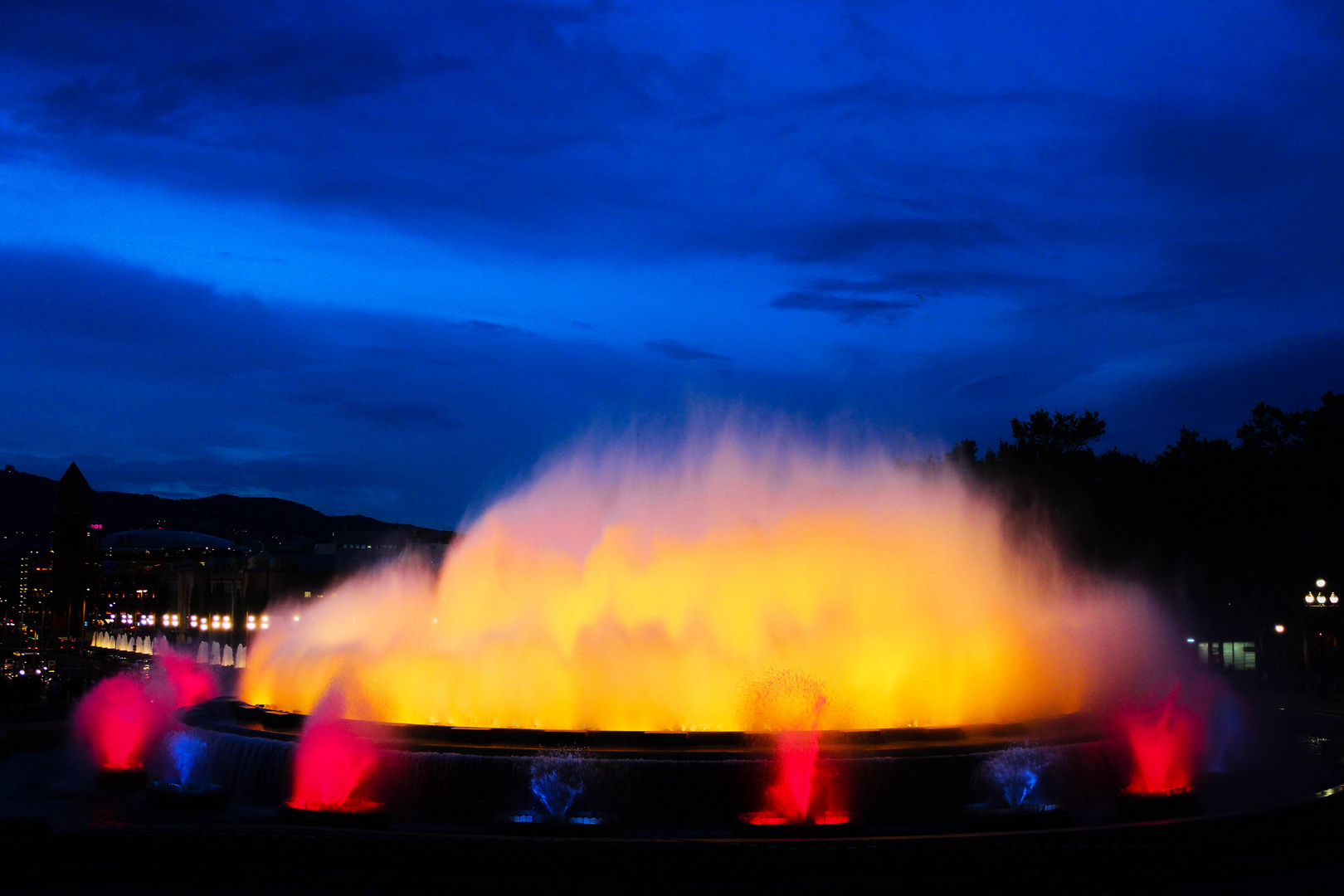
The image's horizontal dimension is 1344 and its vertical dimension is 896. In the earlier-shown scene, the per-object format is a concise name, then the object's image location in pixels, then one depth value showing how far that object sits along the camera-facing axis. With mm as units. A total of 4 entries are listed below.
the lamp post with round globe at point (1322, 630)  33344
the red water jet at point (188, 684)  28031
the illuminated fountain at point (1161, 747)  17766
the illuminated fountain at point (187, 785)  16531
